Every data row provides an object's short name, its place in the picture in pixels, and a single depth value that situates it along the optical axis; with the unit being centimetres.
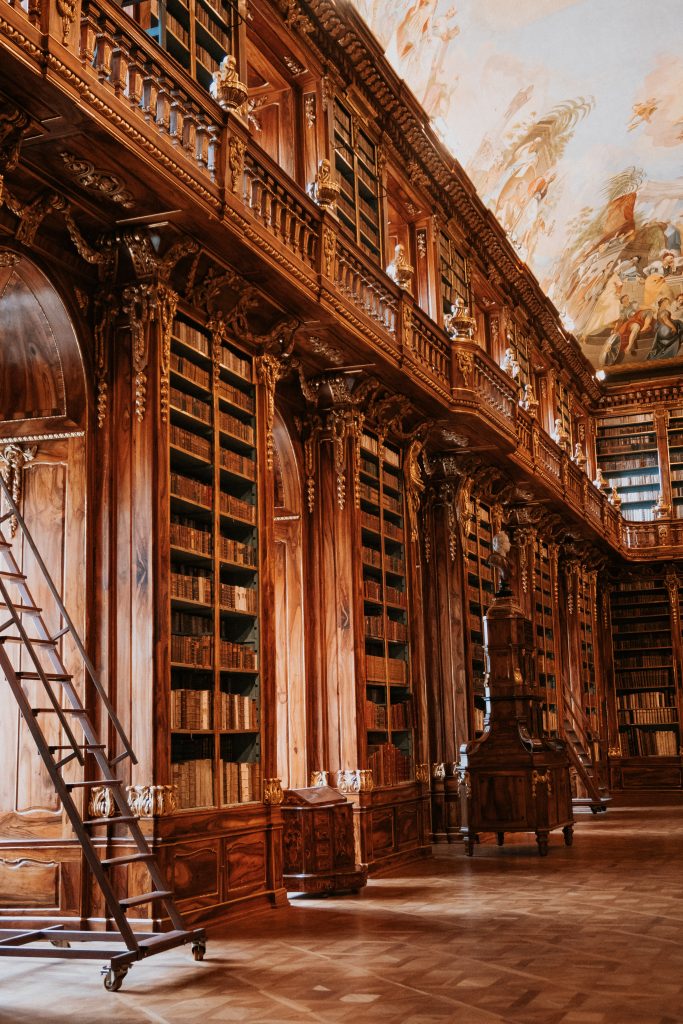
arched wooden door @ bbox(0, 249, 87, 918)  651
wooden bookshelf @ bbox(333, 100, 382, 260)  1039
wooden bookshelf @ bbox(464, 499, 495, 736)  1305
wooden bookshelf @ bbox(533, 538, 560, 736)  1644
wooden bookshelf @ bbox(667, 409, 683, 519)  2136
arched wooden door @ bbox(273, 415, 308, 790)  950
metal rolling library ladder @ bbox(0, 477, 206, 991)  505
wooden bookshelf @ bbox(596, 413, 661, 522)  2167
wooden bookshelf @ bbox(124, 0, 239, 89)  747
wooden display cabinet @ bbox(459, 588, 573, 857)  1012
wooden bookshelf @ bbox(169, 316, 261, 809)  709
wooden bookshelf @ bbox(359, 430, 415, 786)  1022
